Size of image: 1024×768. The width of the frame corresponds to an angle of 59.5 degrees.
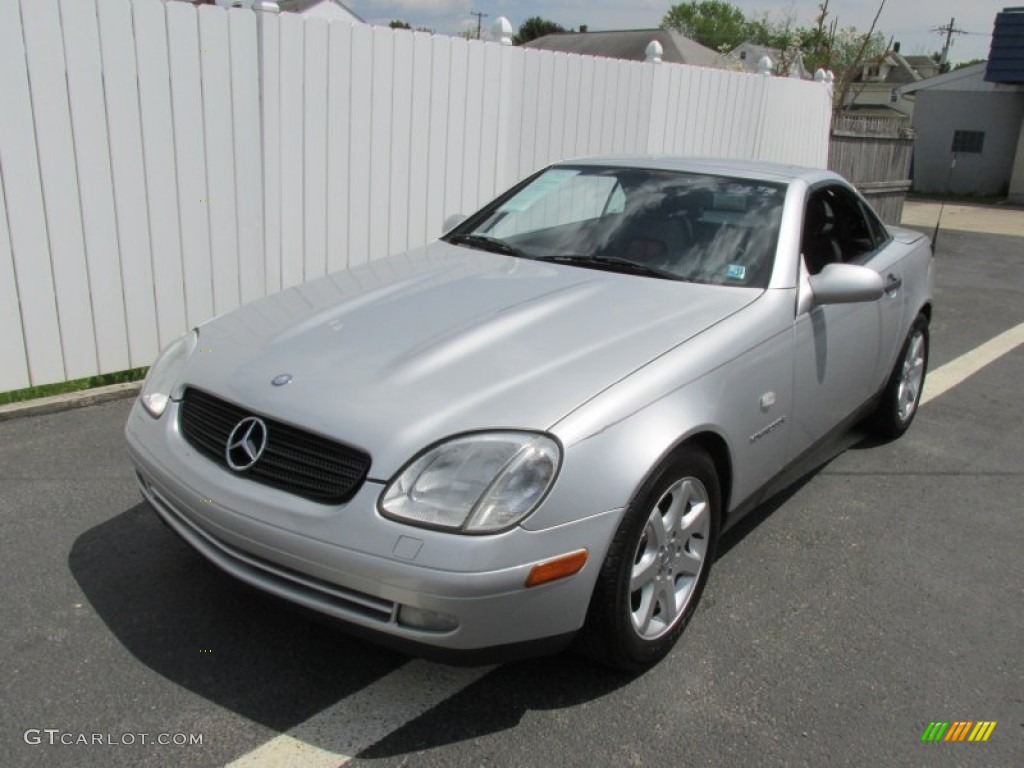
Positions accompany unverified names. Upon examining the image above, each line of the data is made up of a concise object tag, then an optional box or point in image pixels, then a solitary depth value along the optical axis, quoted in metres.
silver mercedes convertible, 2.37
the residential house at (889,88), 45.47
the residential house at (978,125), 24.22
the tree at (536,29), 80.16
